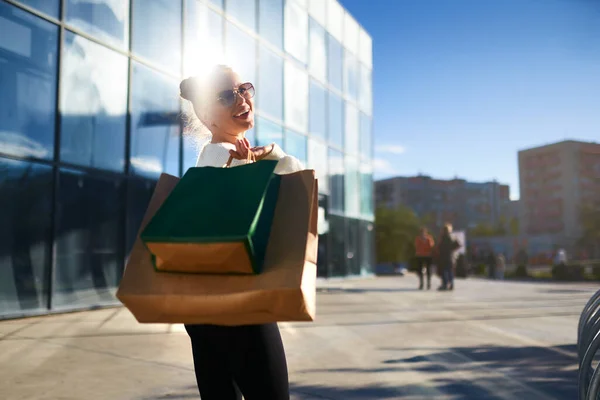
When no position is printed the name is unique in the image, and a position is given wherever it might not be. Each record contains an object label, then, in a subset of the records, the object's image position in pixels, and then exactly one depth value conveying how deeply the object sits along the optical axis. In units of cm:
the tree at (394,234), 4972
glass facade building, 868
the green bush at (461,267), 2616
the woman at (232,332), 166
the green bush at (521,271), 3150
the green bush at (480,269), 3739
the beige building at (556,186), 11719
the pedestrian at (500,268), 2909
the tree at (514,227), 13125
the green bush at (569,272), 2598
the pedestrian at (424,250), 1517
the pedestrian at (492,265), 3020
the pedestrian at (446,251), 1451
